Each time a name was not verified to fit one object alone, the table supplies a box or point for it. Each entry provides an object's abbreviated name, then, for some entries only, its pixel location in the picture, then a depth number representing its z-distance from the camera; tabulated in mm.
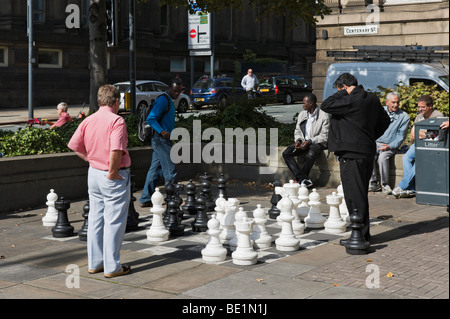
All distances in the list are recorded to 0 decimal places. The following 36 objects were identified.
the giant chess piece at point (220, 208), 8727
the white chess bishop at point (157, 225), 8711
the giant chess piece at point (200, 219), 9250
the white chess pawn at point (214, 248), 7626
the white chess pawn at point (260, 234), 8180
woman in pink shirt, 15758
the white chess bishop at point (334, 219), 9188
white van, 15984
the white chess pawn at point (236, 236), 7723
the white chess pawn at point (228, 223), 8395
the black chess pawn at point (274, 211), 10109
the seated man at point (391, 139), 12086
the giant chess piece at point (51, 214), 9836
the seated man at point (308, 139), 12500
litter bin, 7531
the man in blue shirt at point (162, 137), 10922
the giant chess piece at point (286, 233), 8141
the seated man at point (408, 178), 11453
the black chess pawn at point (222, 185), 10805
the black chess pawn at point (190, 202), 10316
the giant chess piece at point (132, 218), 9367
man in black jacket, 8289
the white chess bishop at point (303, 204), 9758
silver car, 33844
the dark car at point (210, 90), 36438
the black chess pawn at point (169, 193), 9453
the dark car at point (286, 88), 38400
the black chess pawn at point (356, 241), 7918
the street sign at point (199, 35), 40531
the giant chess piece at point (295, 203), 9055
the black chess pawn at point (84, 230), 8852
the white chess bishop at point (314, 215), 9453
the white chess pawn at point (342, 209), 9805
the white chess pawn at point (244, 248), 7492
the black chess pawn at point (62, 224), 9062
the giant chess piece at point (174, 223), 9039
